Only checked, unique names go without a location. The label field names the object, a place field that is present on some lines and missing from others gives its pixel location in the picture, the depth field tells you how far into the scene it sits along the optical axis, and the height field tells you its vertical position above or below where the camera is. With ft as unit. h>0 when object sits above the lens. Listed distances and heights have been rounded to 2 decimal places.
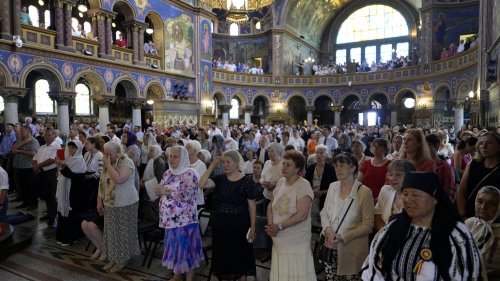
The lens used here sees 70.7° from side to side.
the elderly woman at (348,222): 10.75 -2.94
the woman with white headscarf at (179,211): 14.15 -3.32
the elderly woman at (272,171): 18.01 -2.26
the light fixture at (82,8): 54.20 +18.99
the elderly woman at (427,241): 6.66 -2.25
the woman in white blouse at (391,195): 10.62 -2.19
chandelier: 50.44 +17.20
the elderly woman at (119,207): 15.72 -3.50
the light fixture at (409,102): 102.41 +7.12
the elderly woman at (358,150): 19.95 -1.31
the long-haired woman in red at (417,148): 12.87 -0.80
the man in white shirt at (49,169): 23.32 -2.56
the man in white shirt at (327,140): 33.63 -1.22
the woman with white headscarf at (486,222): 9.57 -2.69
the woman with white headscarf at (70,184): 18.98 -2.90
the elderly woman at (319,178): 16.85 -2.46
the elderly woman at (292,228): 11.30 -3.25
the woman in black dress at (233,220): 12.89 -3.38
